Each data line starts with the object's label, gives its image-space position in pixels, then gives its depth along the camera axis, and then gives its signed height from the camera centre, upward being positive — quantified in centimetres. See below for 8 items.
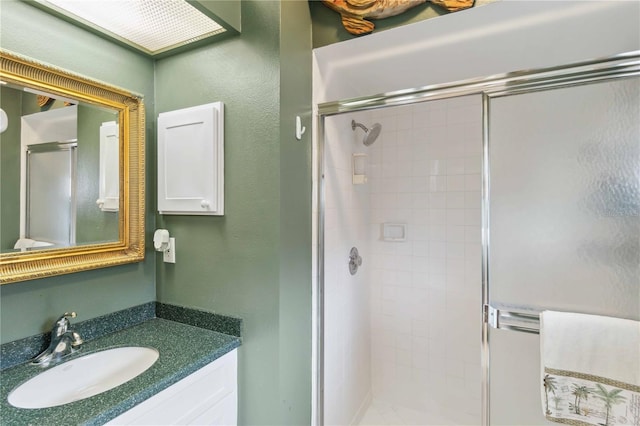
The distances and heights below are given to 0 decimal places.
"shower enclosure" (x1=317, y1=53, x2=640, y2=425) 112 -11
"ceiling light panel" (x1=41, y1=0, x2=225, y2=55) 116 +79
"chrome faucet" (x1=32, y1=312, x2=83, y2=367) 110 -48
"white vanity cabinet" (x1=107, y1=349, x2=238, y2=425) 96 -67
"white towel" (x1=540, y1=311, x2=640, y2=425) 106 -57
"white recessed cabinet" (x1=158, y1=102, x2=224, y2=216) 135 +24
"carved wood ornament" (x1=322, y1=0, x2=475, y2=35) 126 +87
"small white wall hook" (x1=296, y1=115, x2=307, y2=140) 138 +39
